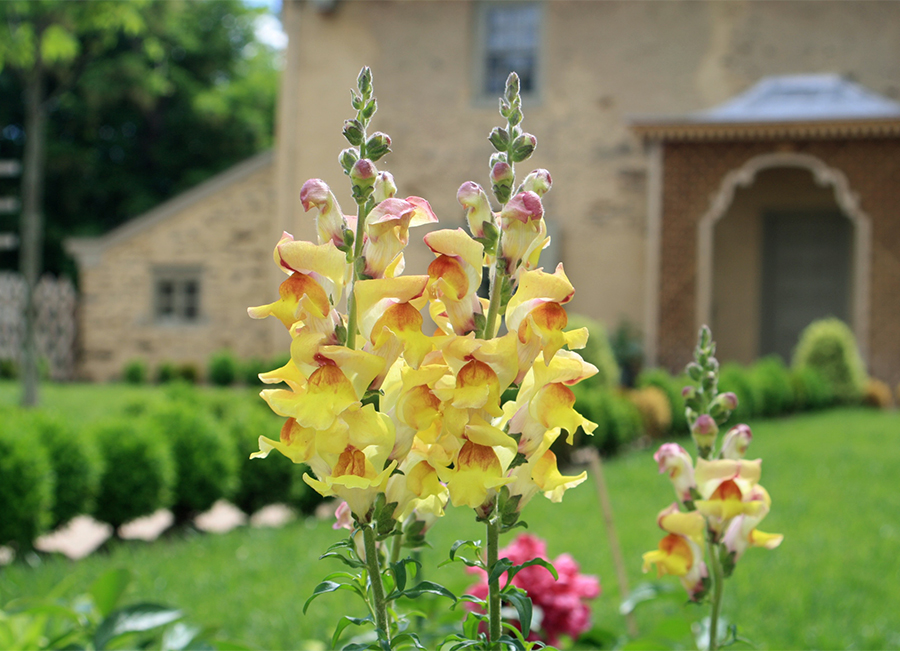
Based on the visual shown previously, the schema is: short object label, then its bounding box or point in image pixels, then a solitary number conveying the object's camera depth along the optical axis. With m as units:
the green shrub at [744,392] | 8.52
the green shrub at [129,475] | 4.39
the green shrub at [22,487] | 3.82
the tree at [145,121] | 20.64
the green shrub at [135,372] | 12.92
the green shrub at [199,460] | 4.69
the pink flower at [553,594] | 1.95
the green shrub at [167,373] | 12.95
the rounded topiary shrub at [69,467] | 4.15
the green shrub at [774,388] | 9.09
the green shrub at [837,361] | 10.14
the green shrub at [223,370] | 12.64
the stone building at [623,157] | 10.73
